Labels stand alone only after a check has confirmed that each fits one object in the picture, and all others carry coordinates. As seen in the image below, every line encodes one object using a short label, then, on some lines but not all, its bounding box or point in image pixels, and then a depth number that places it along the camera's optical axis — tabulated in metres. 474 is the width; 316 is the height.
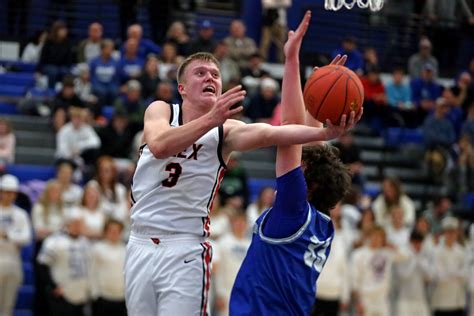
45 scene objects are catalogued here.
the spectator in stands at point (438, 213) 17.14
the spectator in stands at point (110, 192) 14.87
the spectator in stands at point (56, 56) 17.94
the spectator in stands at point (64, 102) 16.53
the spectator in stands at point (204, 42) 18.38
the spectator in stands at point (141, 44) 18.20
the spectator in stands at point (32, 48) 18.56
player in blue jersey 6.71
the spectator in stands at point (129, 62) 17.88
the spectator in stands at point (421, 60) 20.53
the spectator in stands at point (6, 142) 15.57
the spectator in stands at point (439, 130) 18.98
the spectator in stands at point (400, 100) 19.69
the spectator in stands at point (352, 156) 17.08
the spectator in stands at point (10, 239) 14.28
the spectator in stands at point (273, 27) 20.66
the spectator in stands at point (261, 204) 15.29
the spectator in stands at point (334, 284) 15.12
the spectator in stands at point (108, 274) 14.34
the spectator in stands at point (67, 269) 14.19
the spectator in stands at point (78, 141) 15.94
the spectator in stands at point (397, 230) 16.16
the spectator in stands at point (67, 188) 14.79
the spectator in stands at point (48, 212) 14.52
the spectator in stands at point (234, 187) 15.63
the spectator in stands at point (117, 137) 16.23
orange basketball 6.51
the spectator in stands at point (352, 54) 17.88
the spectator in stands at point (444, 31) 17.95
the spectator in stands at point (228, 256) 14.76
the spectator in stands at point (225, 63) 18.07
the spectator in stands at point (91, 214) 14.50
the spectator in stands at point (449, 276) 16.31
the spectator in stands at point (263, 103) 17.73
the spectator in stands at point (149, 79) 17.17
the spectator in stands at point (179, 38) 18.52
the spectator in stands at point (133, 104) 16.49
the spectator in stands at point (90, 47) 18.19
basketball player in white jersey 7.15
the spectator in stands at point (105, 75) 17.44
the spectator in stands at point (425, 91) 19.91
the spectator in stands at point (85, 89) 17.16
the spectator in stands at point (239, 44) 19.09
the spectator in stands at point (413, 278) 16.08
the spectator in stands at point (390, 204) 16.39
